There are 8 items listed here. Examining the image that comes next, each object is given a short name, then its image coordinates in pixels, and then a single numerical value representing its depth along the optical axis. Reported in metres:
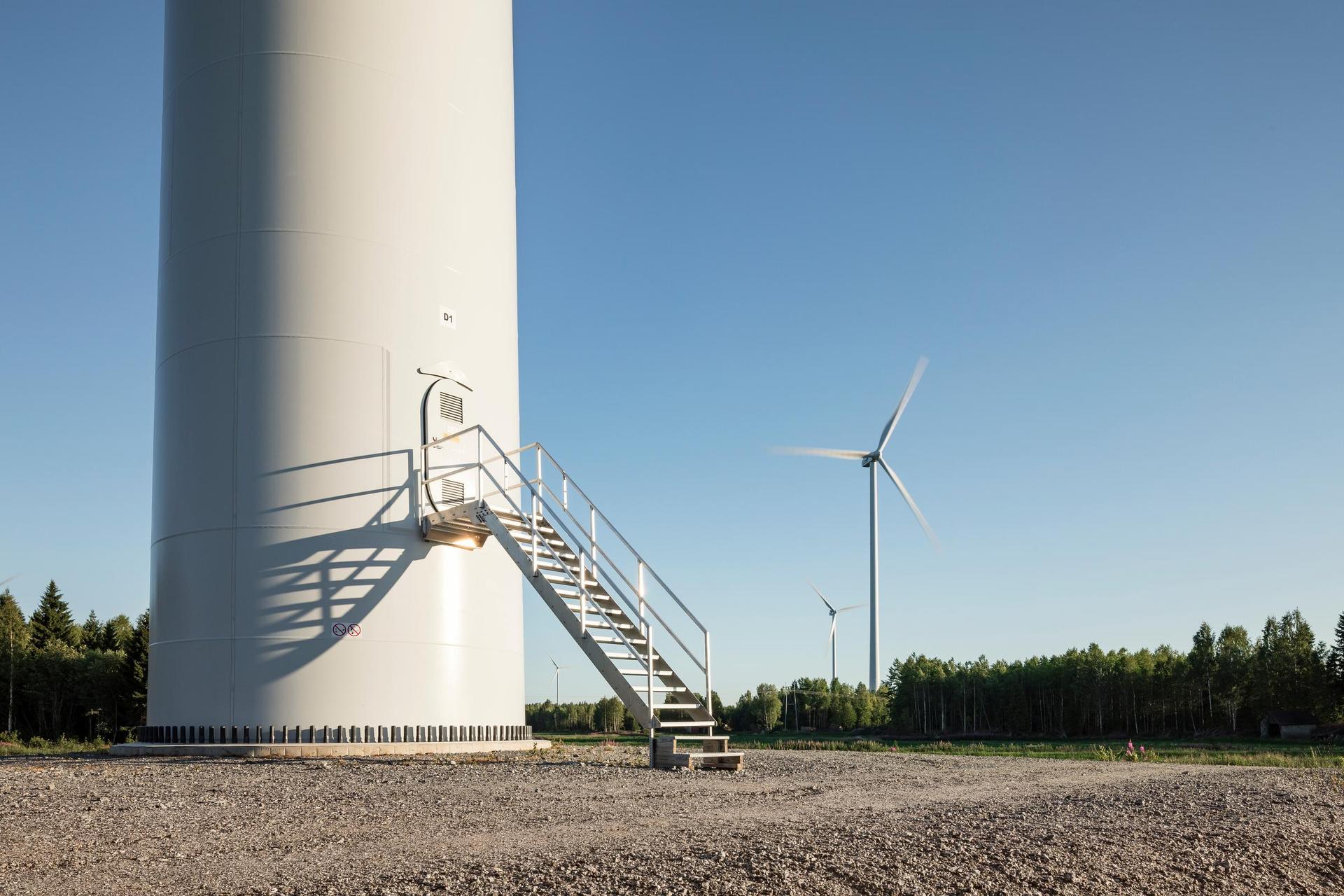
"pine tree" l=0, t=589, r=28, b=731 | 59.56
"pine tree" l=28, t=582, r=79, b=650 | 76.94
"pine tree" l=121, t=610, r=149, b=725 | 47.00
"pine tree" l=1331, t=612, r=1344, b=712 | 76.19
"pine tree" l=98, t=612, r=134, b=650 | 70.31
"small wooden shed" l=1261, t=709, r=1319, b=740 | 73.62
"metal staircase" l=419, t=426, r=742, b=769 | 17.58
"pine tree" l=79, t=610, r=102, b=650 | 73.25
